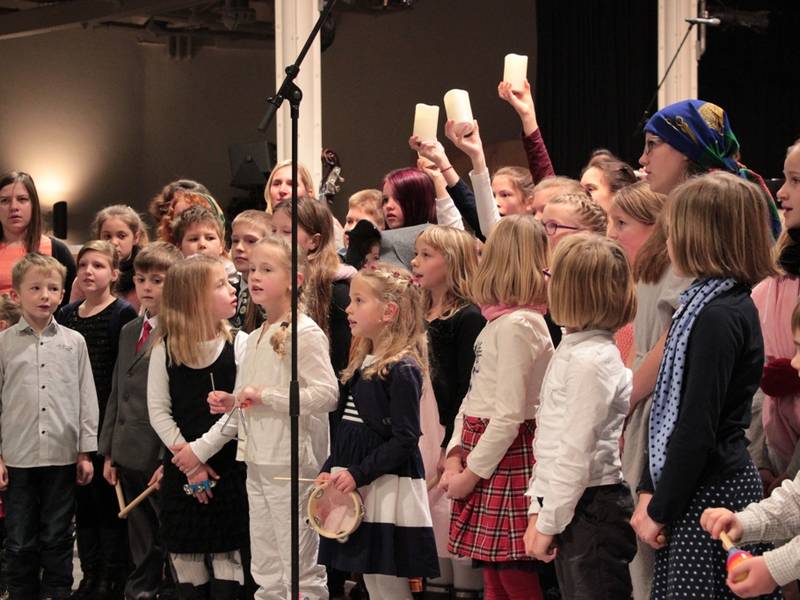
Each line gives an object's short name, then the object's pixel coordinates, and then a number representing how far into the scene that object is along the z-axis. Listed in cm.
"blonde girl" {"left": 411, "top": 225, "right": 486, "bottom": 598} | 643
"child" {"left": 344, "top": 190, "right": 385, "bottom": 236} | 845
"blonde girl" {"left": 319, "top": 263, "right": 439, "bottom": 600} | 586
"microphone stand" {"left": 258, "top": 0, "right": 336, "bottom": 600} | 492
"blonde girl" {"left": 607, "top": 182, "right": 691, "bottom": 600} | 488
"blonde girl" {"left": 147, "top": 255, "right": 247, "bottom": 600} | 676
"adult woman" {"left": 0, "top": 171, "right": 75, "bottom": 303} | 845
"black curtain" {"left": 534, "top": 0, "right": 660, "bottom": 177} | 1387
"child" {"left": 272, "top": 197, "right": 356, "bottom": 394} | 704
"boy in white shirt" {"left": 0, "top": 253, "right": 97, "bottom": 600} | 734
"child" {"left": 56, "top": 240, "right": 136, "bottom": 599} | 768
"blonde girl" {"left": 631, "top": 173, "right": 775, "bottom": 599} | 411
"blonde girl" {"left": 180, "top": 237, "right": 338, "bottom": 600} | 639
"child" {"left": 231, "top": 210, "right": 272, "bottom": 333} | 760
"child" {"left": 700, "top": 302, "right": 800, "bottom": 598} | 361
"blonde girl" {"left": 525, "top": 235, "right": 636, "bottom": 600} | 469
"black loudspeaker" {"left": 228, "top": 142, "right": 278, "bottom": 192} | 969
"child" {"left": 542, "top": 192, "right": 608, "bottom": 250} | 615
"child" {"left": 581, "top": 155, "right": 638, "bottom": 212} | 709
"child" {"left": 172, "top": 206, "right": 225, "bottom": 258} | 794
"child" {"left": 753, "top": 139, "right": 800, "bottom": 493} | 483
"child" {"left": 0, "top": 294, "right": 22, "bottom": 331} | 803
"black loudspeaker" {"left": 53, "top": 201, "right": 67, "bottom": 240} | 1853
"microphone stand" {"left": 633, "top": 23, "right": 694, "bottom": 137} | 887
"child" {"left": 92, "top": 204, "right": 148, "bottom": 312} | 842
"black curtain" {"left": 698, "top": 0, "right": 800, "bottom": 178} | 1426
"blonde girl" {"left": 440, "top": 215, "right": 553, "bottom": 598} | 546
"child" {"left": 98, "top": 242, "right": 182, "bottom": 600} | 727
